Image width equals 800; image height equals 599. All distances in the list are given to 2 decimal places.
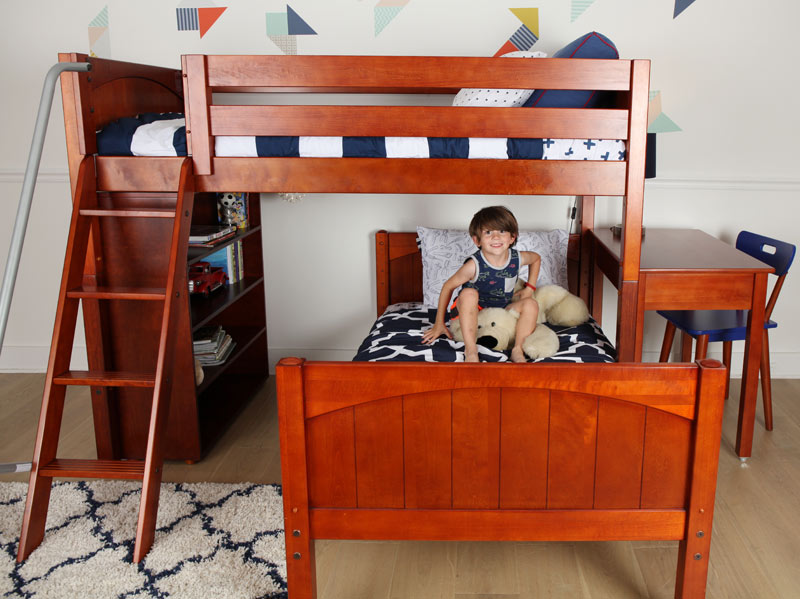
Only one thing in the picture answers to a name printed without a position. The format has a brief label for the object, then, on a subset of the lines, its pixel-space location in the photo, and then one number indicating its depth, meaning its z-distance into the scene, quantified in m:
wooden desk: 2.44
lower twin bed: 1.63
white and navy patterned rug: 1.93
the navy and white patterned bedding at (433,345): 2.49
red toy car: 2.90
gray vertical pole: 2.06
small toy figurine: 3.15
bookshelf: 2.46
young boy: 2.56
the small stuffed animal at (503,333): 2.52
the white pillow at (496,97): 2.21
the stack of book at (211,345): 2.92
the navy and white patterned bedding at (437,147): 2.11
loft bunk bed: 1.63
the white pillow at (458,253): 3.13
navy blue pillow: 2.15
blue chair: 2.77
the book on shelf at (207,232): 2.76
